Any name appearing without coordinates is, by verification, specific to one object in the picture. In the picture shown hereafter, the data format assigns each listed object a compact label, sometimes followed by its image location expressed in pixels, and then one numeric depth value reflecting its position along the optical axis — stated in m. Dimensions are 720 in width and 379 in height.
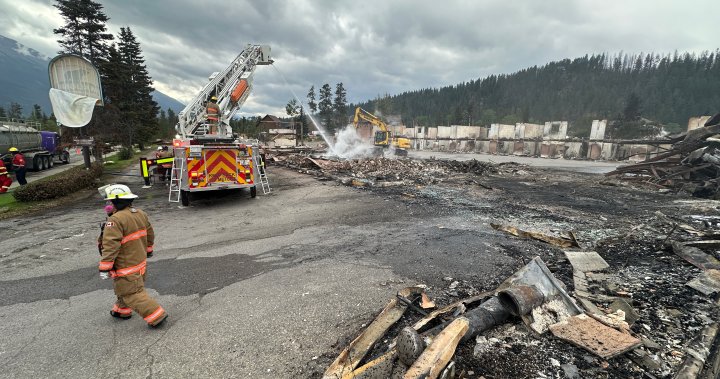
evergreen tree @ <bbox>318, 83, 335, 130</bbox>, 82.25
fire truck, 8.29
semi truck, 15.01
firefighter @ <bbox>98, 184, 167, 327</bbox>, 3.12
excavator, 26.05
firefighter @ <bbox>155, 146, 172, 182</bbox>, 11.59
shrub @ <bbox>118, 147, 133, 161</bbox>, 21.47
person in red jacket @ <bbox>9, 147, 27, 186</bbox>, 11.10
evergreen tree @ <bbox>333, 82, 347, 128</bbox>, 81.76
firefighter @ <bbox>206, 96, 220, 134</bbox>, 9.80
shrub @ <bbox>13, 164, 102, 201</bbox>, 8.72
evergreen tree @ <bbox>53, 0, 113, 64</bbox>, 19.23
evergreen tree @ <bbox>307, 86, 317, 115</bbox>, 84.56
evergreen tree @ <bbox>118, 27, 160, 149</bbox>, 31.73
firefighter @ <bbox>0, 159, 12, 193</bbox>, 10.35
